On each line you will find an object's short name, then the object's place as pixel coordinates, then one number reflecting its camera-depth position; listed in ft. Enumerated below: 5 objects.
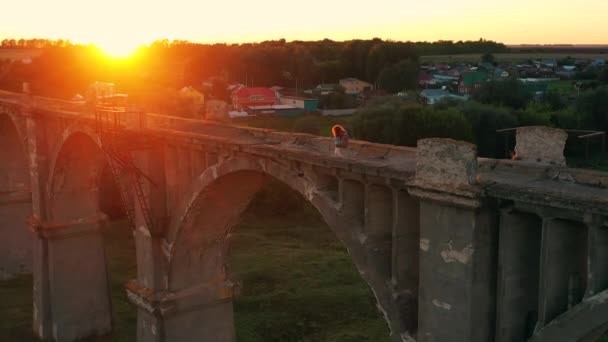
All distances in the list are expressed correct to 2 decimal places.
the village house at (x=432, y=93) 268.11
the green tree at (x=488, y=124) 167.63
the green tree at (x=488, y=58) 575.05
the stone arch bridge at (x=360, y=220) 31.50
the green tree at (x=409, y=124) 158.81
